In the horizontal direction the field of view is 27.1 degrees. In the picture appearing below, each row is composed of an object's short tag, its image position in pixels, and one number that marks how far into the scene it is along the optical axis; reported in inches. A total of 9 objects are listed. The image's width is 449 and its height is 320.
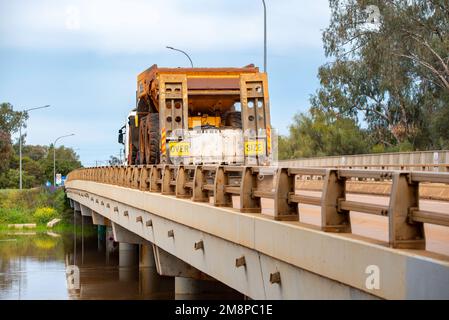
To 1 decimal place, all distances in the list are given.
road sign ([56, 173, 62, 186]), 4299.2
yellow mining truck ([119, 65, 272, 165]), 1056.2
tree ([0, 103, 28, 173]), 4701.8
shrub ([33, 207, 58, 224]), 3294.8
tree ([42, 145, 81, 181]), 5521.7
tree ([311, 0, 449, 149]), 2159.2
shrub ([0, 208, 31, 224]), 3257.9
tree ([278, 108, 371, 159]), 2770.7
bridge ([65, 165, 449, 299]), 319.9
